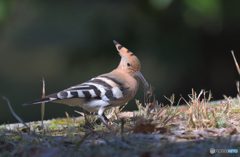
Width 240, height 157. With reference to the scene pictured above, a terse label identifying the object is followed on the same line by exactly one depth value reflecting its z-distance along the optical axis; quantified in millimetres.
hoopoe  6441
